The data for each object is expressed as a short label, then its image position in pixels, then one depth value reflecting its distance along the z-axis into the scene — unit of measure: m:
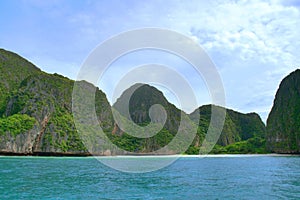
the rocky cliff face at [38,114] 85.62
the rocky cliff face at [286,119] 98.50
